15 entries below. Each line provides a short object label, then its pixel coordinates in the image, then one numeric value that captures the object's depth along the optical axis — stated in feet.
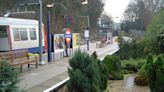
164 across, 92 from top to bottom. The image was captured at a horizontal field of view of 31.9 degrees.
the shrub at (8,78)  13.34
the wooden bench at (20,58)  38.22
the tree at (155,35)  45.18
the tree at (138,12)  182.73
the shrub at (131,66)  41.33
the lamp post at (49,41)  52.76
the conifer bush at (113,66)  34.66
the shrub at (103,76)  24.69
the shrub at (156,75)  23.38
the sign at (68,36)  61.42
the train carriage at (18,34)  55.26
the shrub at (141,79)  32.29
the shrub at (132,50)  53.62
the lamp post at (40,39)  47.84
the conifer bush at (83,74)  21.49
